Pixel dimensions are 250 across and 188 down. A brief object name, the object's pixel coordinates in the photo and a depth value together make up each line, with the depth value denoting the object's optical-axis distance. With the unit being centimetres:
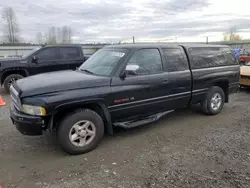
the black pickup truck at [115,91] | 339
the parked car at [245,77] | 803
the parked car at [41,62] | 870
